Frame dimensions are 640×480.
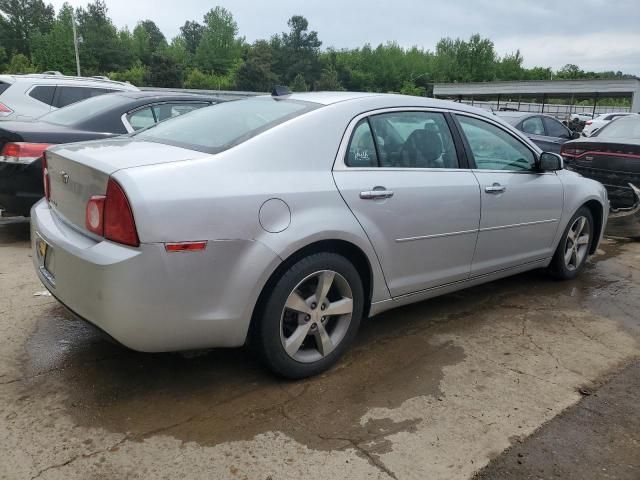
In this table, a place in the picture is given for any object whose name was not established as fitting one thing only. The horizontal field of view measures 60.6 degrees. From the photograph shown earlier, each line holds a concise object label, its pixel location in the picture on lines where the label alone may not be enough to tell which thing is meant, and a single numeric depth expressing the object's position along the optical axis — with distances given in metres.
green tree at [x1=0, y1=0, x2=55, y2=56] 75.44
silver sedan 2.42
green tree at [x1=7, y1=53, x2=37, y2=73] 61.84
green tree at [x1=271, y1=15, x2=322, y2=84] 92.81
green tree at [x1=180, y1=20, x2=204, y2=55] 112.38
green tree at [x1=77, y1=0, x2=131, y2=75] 76.59
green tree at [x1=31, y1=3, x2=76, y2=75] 70.50
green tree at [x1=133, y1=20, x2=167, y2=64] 86.64
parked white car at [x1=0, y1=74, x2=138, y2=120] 7.49
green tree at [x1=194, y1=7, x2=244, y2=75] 90.25
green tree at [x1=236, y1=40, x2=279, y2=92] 72.31
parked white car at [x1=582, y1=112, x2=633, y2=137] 18.78
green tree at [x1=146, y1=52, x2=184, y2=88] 65.06
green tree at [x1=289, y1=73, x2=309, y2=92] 77.68
